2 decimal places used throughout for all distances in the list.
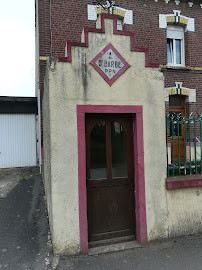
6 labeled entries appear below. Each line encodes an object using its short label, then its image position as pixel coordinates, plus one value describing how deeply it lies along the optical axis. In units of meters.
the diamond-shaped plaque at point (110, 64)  3.66
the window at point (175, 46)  9.84
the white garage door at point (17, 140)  11.35
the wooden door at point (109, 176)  3.75
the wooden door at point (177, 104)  9.87
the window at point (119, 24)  9.09
